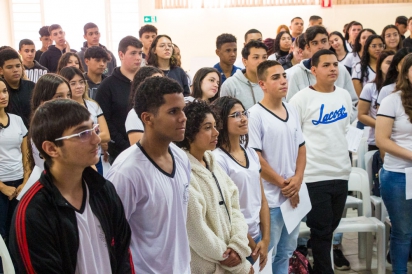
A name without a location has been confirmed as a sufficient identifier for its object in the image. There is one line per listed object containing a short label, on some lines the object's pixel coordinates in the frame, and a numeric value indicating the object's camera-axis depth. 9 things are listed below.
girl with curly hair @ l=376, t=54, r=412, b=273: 3.11
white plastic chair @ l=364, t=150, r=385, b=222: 3.83
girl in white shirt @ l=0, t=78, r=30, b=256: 3.29
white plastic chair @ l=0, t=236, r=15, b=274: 2.21
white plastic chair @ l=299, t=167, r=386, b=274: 3.44
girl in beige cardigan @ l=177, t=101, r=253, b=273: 2.10
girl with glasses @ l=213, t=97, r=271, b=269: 2.52
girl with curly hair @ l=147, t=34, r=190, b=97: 4.18
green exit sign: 9.77
